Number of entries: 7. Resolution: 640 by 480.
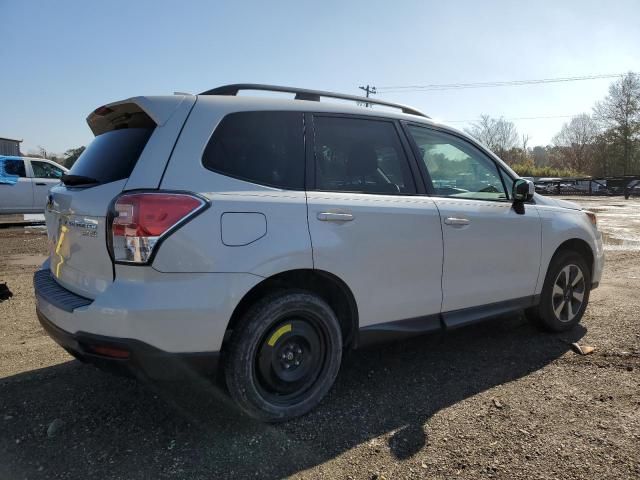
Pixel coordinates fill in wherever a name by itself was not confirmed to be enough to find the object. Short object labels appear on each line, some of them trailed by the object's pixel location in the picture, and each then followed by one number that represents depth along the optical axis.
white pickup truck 13.02
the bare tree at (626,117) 54.97
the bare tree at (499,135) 79.50
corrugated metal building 29.70
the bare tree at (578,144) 68.69
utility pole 49.44
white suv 2.40
